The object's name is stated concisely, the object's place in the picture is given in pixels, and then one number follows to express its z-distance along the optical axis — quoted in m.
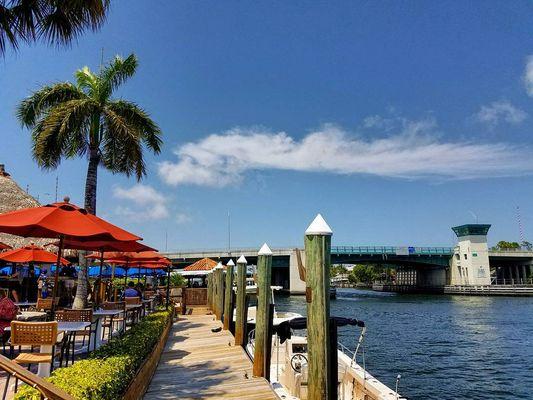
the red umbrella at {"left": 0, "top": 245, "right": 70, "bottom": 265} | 13.48
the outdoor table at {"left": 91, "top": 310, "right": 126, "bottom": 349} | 8.11
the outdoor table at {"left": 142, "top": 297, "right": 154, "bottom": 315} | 17.77
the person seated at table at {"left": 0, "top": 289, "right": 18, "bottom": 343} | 7.29
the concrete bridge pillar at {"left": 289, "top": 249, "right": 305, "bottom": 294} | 69.12
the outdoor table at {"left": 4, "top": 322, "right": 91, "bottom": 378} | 5.78
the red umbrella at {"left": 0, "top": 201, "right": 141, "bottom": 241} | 5.92
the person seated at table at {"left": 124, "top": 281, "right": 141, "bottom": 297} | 13.84
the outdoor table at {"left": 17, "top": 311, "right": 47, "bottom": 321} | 9.87
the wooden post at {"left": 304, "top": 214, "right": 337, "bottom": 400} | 5.36
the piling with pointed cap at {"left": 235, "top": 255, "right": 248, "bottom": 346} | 10.44
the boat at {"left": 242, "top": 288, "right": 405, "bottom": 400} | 8.28
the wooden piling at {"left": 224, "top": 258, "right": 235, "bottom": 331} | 13.55
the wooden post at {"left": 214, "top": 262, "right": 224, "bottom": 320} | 17.06
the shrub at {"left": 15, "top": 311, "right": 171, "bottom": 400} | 4.06
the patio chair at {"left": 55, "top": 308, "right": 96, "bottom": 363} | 7.45
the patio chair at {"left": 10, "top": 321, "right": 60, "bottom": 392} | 5.58
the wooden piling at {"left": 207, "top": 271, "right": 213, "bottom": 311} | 22.94
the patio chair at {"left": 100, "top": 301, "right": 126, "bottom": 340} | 10.50
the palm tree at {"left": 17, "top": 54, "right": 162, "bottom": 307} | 14.81
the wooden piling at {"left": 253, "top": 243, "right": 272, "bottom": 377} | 7.78
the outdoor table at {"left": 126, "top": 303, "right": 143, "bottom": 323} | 11.89
